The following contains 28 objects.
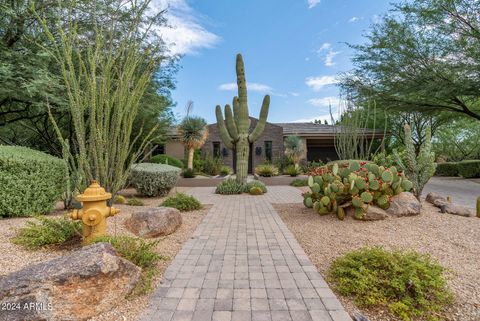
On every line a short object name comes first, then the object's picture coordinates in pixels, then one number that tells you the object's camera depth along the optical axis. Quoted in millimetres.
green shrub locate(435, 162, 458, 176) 18595
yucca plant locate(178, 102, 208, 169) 16125
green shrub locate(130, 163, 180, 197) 8703
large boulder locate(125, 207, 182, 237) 4188
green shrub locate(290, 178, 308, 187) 12492
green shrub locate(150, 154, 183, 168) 14541
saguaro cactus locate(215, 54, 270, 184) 9805
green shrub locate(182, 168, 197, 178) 14261
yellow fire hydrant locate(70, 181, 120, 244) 3199
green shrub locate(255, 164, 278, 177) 14781
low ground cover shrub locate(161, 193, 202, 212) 6470
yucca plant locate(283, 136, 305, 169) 17828
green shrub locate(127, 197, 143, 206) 7044
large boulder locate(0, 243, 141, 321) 1915
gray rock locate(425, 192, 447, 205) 6534
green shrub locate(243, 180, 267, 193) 10219
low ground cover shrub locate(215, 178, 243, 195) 9984
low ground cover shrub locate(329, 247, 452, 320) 2189
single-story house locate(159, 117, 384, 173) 19562
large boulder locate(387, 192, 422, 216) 5281
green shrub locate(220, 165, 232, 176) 17234
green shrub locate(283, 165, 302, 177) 14742
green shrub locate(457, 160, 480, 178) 16328
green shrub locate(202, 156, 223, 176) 17344
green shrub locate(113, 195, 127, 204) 7218
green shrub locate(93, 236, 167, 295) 2788
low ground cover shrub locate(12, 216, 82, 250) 3225
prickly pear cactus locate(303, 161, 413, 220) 4961
